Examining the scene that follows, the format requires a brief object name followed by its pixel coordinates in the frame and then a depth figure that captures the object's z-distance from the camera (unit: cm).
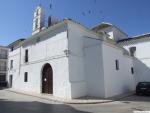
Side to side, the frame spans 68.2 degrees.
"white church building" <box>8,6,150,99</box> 971
